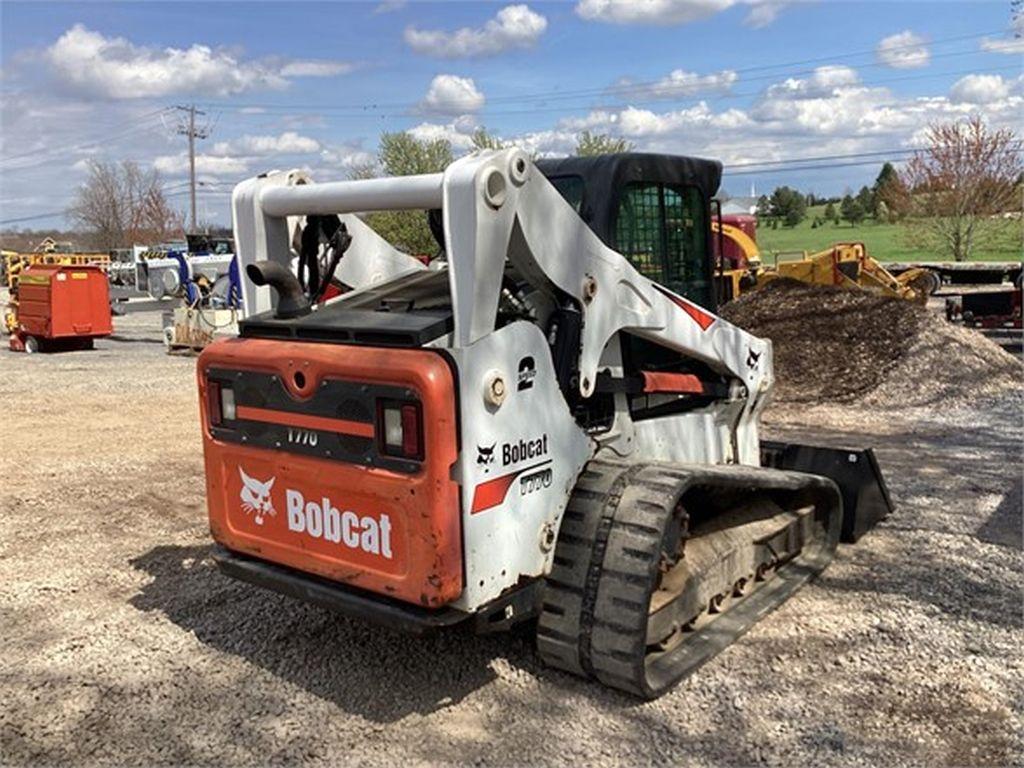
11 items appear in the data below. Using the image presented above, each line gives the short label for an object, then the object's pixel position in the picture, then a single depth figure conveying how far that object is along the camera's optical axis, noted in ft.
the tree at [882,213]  206.68
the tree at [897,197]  139.85
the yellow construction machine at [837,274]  59.36
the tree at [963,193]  128.88
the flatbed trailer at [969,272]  84.17
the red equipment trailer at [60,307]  59.26
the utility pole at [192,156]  175.57
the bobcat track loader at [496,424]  10.88
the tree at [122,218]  214.69
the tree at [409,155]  131.13
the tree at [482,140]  123.97
